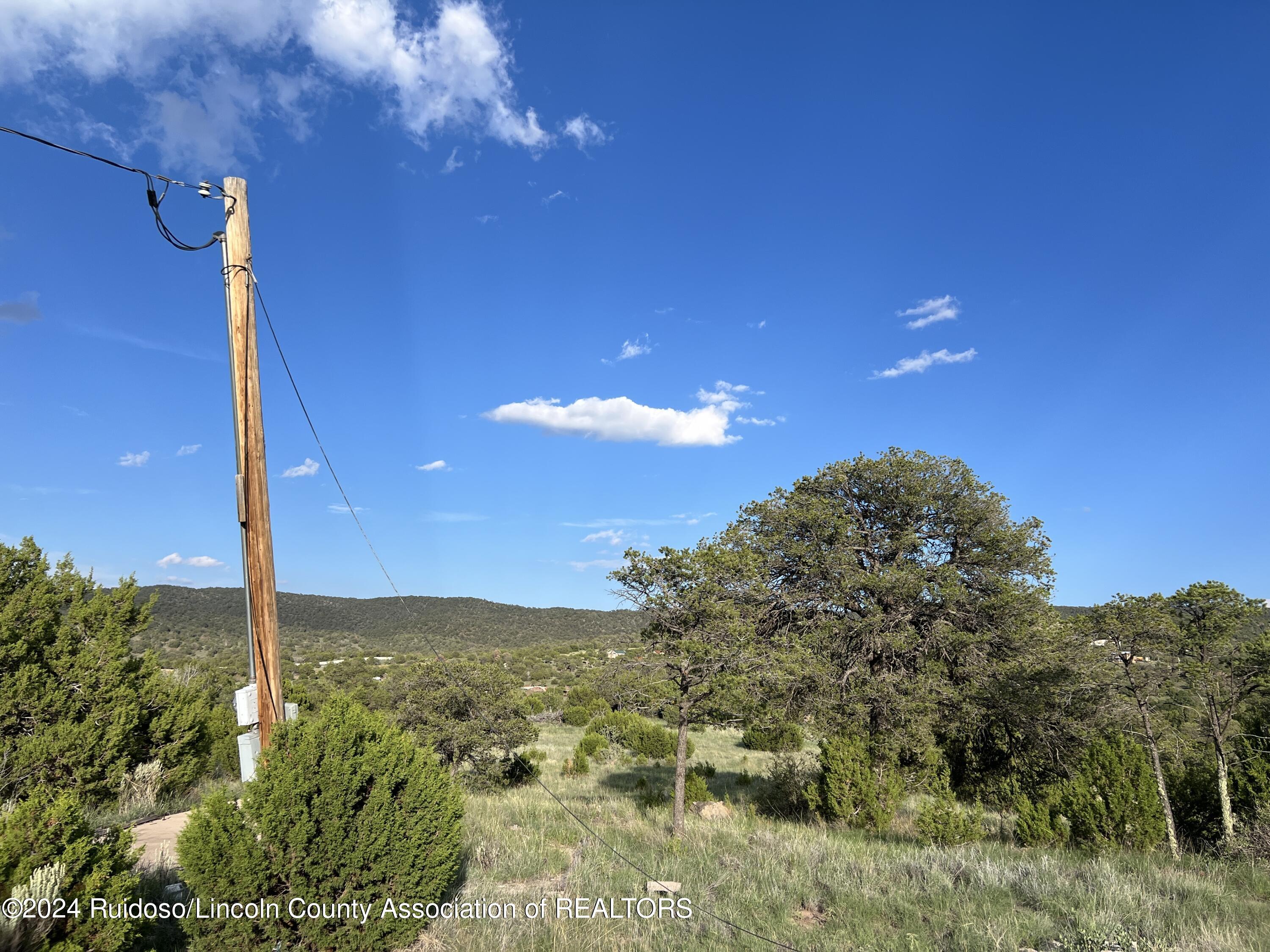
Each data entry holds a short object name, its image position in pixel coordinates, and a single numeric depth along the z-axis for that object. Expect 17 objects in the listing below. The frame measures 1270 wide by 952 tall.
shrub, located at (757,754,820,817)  14.38
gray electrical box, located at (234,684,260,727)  5.54
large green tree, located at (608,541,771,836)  10.82
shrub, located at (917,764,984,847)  10.21
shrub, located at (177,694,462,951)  5.11
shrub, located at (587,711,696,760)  24.86
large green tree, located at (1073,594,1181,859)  8.70
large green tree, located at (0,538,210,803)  10.05
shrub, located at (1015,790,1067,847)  9.77
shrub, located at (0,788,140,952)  4.09
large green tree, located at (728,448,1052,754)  12.88
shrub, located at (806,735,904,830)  12.46
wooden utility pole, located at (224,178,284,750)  5.82
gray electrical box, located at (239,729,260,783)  5.38
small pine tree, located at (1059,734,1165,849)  9.16
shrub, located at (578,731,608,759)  23.12
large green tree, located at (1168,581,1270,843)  8.36
